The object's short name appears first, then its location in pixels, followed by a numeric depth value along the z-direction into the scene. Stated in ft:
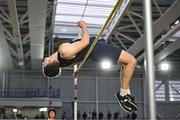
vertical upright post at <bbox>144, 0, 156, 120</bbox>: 9.32
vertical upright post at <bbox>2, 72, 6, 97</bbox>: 109.27
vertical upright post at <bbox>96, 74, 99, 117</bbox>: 110.58
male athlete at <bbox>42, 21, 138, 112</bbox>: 19.15
